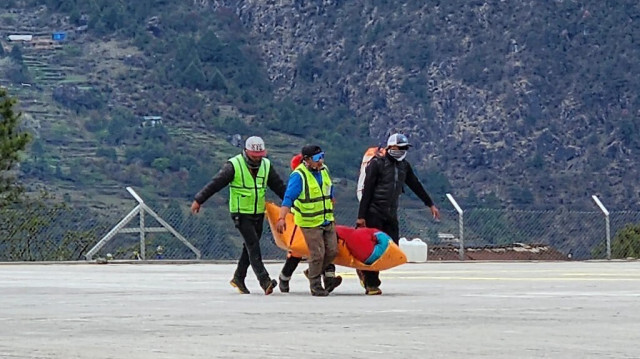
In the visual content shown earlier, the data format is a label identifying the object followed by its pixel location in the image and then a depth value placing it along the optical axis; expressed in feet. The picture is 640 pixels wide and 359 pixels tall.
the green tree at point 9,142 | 193.67
